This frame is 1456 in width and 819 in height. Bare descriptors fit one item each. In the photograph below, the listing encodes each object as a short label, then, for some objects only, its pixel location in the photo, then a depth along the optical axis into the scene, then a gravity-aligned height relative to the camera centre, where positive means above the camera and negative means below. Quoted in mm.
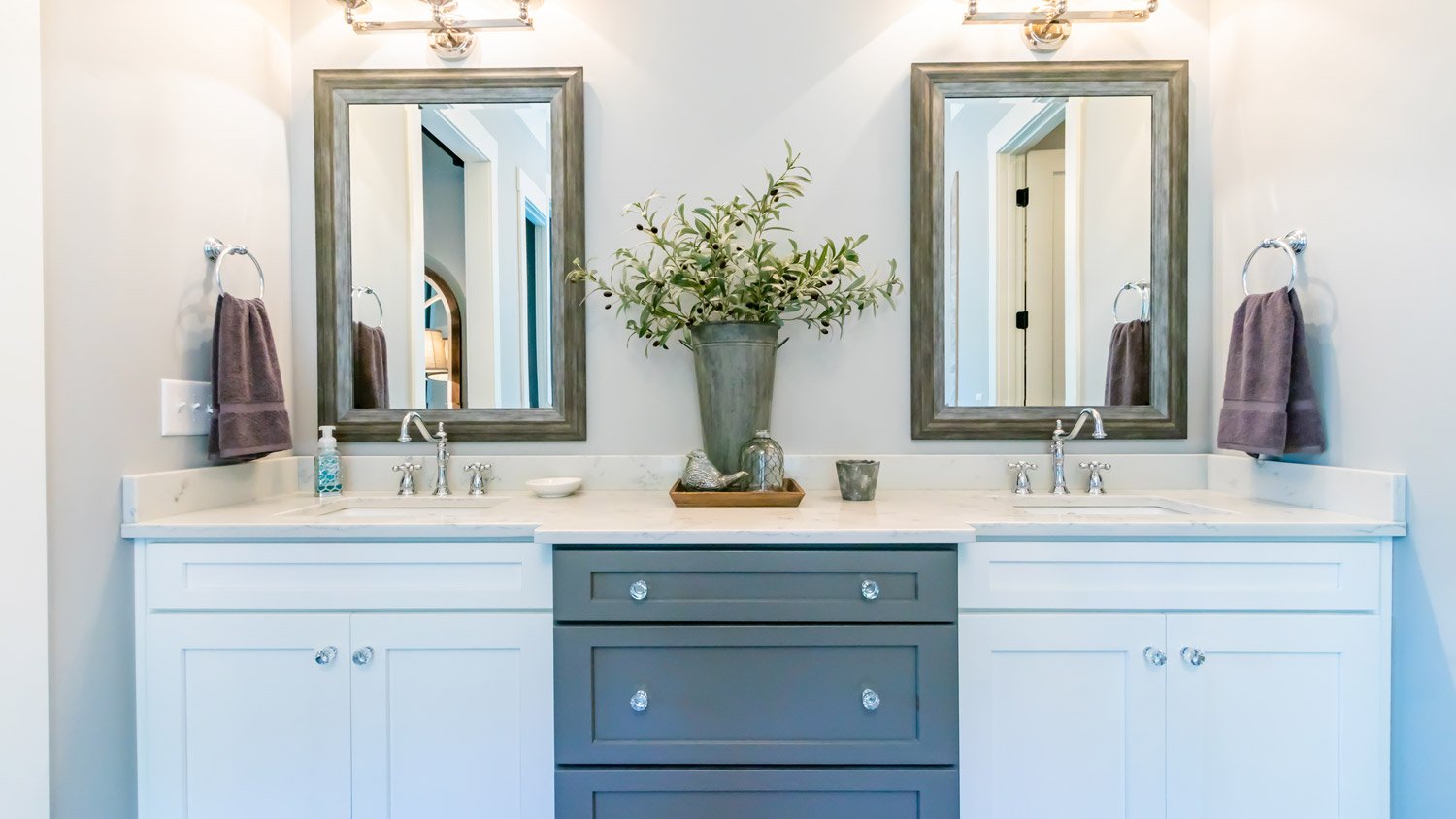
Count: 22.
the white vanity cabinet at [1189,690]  1274 -555
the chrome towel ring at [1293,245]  1466 +323
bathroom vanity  1250 -507
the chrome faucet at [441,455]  1745 -145
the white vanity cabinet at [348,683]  1298 -544
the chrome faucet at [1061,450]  1726 -142
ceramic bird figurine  1577 -188
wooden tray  1520 -229
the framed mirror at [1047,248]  1772 +383
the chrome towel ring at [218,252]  1515 +332
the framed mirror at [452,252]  1789 +387
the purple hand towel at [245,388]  1482 +27
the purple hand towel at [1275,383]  1422 +21
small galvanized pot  1621 -198
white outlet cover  1429 -16
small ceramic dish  1678 -220
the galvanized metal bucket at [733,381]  1648 +37
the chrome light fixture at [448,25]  1729 +954
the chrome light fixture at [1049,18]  1729 +963
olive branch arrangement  1687 +312
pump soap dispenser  1734 -174
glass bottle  1586 -159
